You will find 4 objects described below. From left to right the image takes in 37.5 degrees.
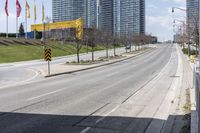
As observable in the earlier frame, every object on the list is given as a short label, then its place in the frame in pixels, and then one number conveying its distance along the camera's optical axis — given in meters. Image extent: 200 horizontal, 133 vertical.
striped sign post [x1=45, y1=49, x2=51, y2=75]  24.91
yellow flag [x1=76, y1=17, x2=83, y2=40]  39.71
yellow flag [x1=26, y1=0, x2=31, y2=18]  63.40
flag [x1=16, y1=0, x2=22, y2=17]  58.85
